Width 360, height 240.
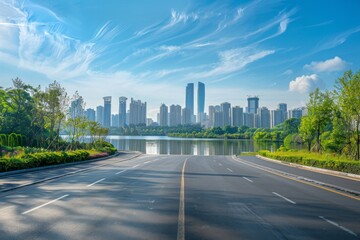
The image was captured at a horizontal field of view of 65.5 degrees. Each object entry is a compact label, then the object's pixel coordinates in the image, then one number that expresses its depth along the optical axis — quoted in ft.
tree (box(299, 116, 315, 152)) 121.29
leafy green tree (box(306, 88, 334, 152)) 114.21
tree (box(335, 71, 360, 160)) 82.74
